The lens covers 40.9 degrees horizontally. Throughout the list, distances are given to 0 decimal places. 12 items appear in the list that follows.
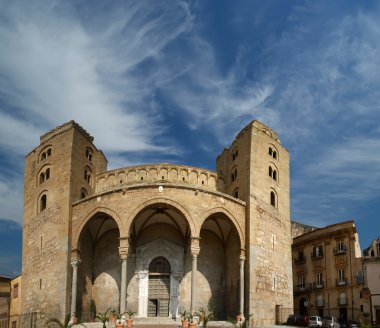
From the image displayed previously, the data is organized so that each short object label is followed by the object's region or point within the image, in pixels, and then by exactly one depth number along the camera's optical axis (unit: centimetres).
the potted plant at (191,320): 2470
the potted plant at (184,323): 2625
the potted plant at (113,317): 2934
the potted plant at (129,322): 2681
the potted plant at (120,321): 2553
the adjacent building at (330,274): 4241
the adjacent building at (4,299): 4141
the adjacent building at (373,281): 4128
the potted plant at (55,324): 2930
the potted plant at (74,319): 2909
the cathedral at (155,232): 3145
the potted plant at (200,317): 2808
